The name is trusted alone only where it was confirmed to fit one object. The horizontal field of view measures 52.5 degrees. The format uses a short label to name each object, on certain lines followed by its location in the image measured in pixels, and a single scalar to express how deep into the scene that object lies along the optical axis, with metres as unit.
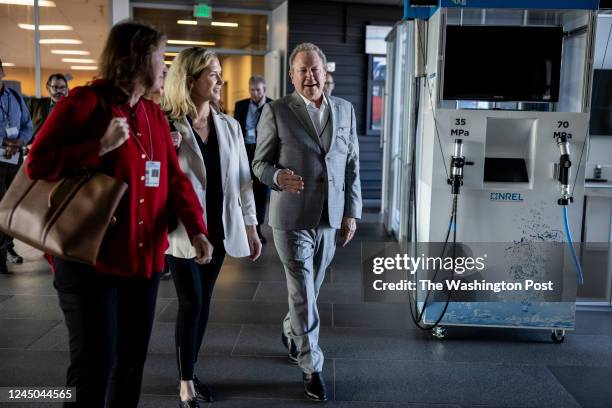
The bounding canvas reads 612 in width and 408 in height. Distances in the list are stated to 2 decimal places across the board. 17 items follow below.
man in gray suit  2.85
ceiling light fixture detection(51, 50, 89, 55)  9.19
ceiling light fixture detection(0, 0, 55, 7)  8.67
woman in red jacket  1.75
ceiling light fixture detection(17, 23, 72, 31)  8.78
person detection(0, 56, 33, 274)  5.06
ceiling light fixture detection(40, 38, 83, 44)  8.97
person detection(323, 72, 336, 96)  6.46
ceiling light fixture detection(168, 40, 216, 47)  9.67
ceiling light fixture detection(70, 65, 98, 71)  9.33
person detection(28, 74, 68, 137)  5.70
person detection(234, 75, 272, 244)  6.48
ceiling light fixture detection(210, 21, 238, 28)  9.69
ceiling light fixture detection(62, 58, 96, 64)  9.27
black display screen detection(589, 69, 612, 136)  4.58
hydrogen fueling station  3.56
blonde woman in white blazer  2.48
